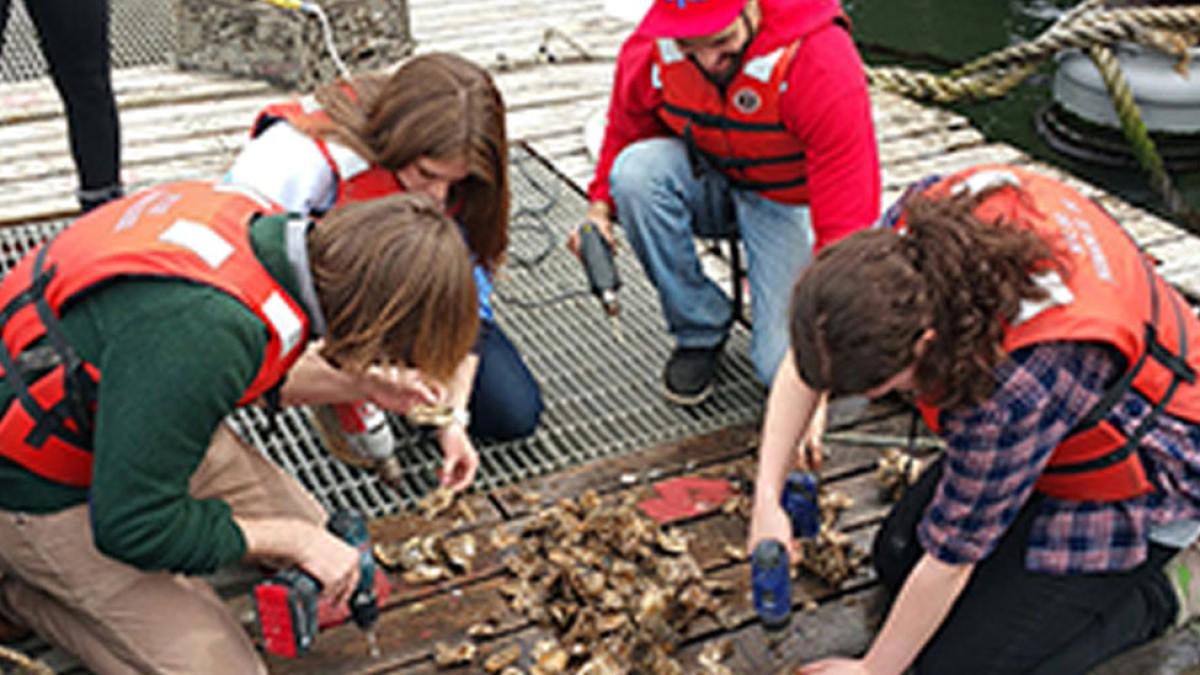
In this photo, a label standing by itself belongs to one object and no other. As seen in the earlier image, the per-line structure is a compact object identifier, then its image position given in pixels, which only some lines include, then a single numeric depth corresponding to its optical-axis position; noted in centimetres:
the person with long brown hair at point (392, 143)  289
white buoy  668
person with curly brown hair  209
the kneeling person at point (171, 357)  210
